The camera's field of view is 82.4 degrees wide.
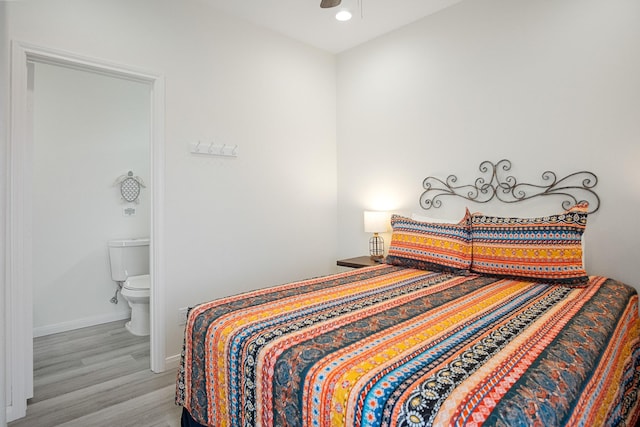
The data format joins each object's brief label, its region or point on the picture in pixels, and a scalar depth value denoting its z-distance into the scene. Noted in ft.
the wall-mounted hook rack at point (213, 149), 9.16
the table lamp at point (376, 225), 10.84
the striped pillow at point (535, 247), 6.69
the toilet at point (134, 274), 10.71
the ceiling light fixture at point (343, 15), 9.28
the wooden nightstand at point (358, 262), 10.28
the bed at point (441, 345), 3.12
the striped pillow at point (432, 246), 7.89
